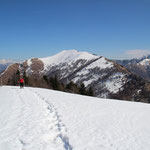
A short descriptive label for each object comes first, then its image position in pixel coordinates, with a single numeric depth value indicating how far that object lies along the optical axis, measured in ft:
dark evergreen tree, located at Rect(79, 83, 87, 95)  204.81
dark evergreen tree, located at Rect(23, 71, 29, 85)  216.80
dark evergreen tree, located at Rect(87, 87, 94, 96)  207.67
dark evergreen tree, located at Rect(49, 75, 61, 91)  222.69
